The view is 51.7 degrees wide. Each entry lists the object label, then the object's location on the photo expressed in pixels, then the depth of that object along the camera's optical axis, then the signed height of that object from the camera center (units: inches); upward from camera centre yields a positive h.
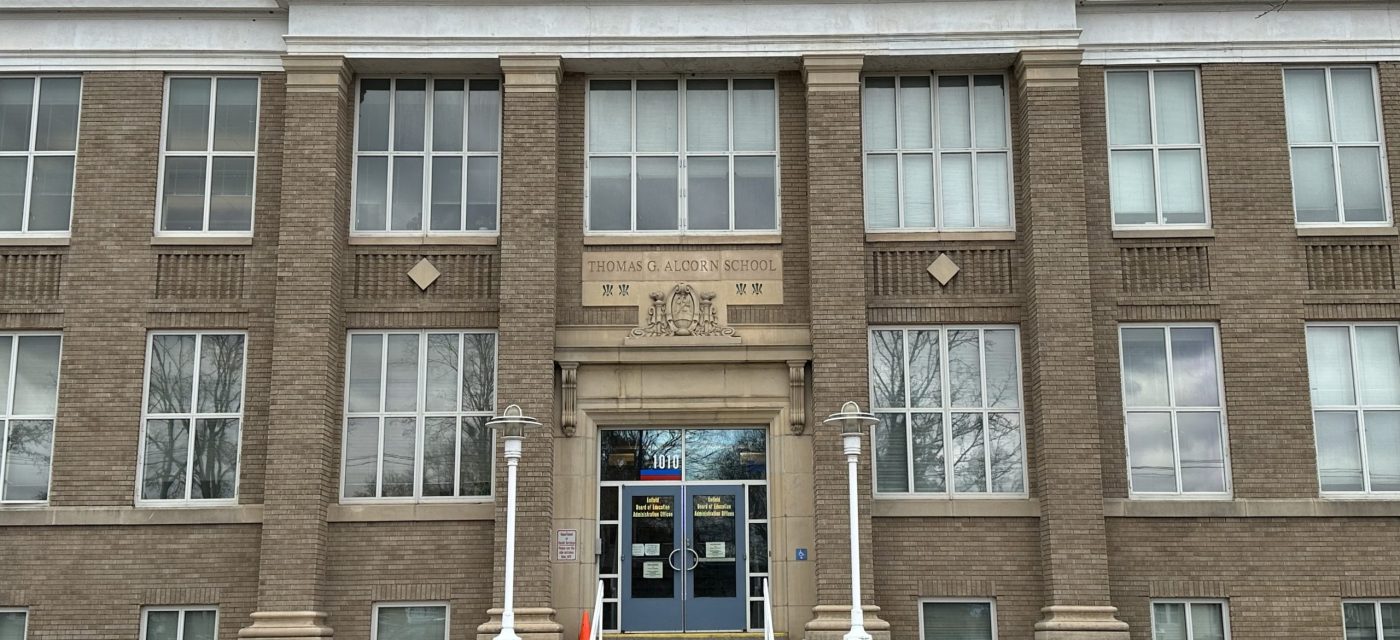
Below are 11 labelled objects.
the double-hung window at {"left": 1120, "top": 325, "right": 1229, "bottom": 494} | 788.6 +84.3
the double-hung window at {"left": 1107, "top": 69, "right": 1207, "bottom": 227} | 820.6 +234.1
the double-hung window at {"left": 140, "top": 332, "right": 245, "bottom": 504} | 789.9 +85.0
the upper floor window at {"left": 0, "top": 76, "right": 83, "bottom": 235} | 822.5 +237.9
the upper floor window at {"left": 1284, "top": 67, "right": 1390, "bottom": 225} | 820.0 +235.0
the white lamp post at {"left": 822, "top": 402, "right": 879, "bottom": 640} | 671.8 +60.9
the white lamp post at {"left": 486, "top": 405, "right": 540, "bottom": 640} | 670.5 +54.3
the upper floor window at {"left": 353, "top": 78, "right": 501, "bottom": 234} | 826.2 +235.5
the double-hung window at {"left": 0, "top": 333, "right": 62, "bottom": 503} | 790.5 +88.7
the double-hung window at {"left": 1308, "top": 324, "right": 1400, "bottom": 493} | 788.6 +86.4
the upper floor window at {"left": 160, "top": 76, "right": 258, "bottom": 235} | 820.6 +234.9
